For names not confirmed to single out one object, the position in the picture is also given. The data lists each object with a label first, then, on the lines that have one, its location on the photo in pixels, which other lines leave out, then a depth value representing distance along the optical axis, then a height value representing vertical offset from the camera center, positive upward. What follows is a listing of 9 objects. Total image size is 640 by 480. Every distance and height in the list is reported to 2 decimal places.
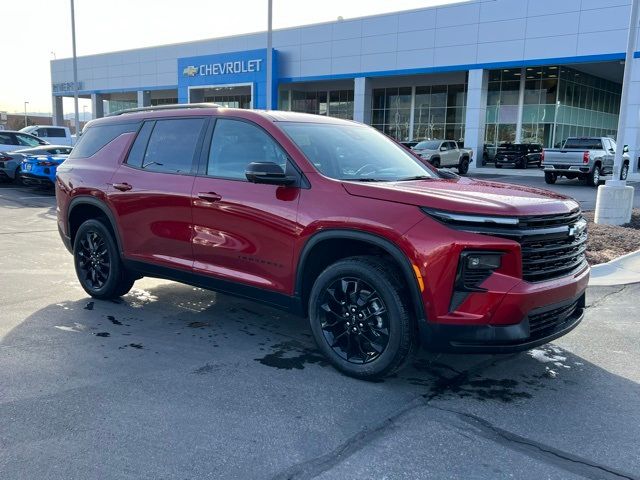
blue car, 16.06 -0.98
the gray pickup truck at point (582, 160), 21.00 -0.39
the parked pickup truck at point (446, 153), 28.33 -0.39
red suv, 3.65 -0.66
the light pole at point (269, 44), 22.44 +3.86
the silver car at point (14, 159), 17.44 -0.86
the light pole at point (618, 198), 11.19 -0.90
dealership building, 30.08 +4.65
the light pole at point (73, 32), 31.80 +5.51
